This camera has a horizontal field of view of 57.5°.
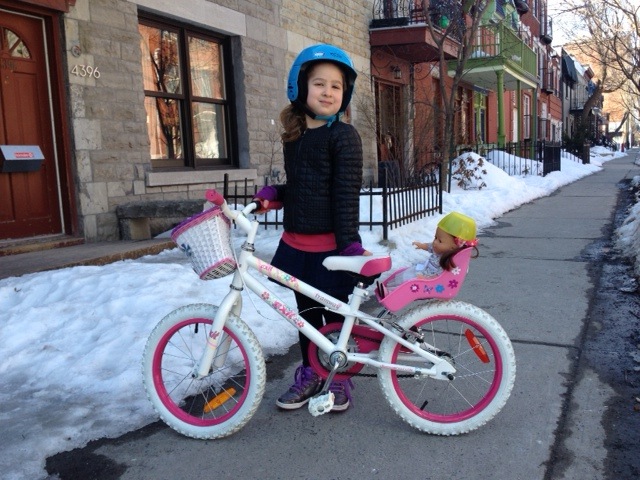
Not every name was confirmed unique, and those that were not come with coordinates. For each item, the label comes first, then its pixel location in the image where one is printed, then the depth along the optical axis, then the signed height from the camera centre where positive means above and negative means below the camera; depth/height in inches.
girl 112.9 -4.5
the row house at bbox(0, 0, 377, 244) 247.8 +34.3
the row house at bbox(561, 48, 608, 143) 1905.8 +242.8
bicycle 105.3 -32.5
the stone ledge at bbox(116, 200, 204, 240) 275.9 -19.2
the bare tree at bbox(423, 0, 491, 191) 433.1 +90.2
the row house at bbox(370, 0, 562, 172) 512.7 +99.2
